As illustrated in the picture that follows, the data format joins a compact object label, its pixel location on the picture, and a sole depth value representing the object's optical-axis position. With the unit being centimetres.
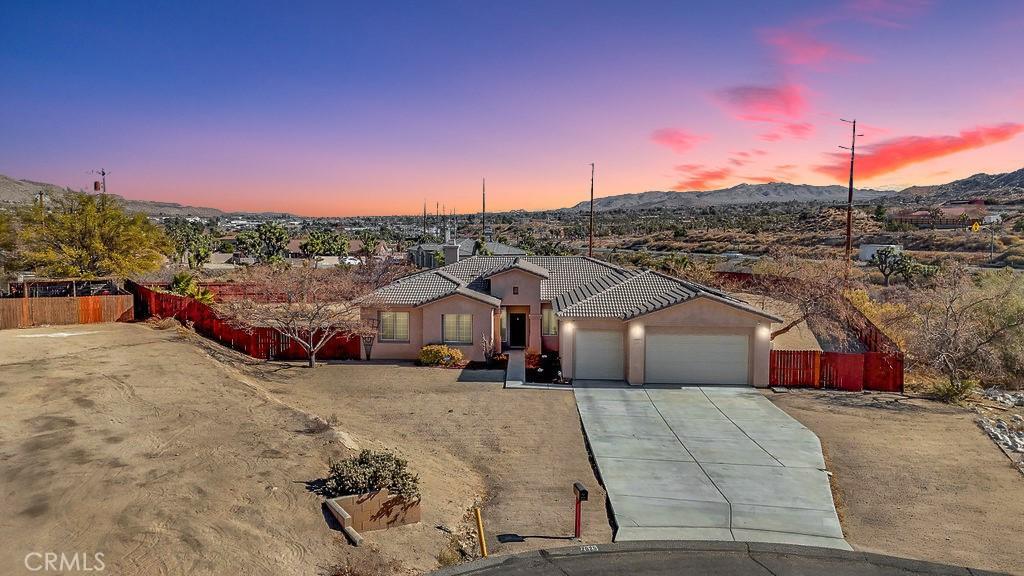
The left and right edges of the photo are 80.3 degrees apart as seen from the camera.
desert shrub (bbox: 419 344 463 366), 2409
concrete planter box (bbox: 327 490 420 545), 1020
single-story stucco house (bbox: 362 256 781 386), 2141
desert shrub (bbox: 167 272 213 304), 3484
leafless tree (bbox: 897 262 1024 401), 2045
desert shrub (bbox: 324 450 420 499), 1066
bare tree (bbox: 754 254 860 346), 2438
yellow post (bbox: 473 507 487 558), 996
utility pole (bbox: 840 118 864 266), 3046
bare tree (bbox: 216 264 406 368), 2436
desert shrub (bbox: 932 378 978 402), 1903
